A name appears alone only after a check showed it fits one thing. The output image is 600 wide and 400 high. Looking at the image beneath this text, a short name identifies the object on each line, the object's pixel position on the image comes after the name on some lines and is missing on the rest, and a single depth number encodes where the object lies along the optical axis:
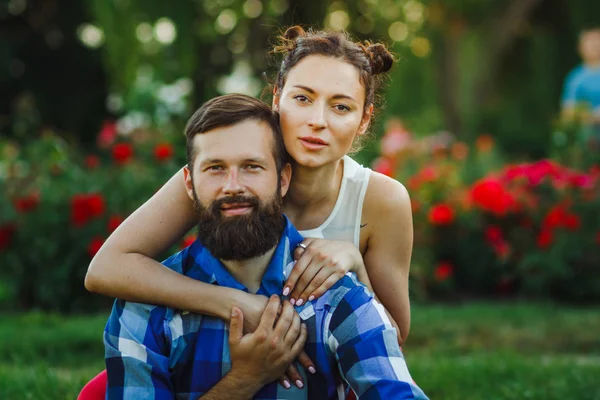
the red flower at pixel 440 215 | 6.69
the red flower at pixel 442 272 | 6.75
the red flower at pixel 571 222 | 6.46
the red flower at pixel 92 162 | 6.96
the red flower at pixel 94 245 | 6.04
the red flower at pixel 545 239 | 6.50
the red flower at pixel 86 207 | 6.18
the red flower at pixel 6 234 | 6.49
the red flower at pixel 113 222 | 6.16
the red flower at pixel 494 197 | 6.72
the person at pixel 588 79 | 7.58
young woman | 2.48
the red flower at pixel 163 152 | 6.70
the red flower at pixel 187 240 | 5.36
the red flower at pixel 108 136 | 7.43
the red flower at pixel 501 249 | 6.57
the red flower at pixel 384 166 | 7.15
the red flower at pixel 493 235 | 6.68
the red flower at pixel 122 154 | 6.77
